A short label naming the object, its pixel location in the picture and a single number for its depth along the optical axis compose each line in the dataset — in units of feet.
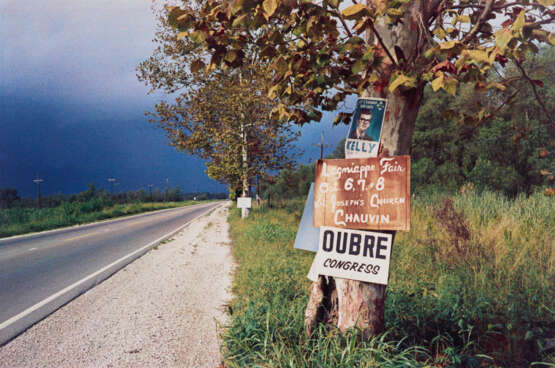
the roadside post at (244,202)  54.60
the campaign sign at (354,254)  8.44
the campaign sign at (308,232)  9.84
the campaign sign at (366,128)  8.57
